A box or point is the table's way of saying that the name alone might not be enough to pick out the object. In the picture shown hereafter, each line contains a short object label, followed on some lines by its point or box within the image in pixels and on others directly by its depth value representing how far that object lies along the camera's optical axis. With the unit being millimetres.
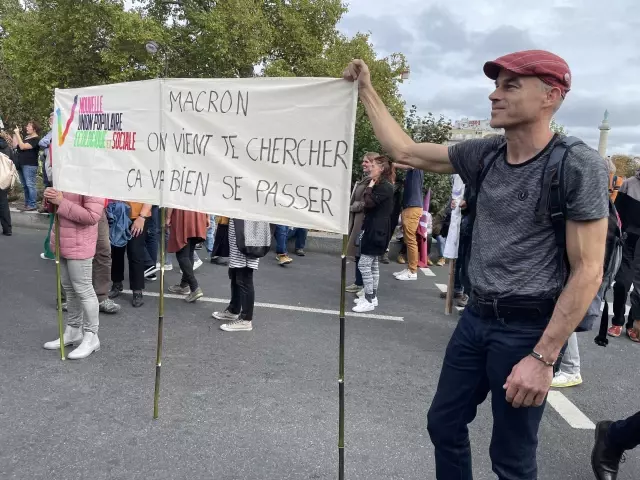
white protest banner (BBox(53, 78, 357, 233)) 2400
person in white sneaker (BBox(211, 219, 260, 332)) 4711
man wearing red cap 1617
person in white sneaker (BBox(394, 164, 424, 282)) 7578
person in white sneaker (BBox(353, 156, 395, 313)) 5762
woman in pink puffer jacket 3812
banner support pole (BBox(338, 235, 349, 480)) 2279
